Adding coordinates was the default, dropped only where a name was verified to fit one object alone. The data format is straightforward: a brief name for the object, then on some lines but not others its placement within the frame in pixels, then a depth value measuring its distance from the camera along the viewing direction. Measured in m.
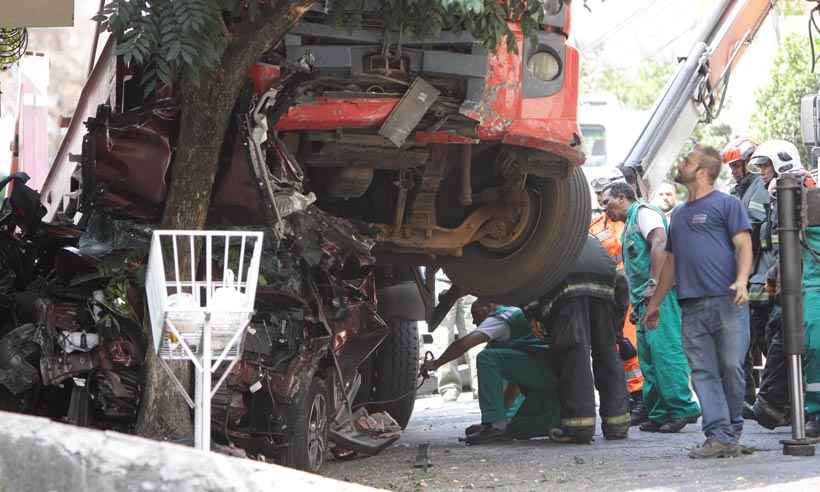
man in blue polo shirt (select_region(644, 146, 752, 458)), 14.55
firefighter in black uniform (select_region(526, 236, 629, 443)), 16.78
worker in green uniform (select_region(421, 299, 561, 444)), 17.22
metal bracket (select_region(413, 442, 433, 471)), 14.33
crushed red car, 12.49
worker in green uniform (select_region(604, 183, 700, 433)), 18.11
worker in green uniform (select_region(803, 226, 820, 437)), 16.12
